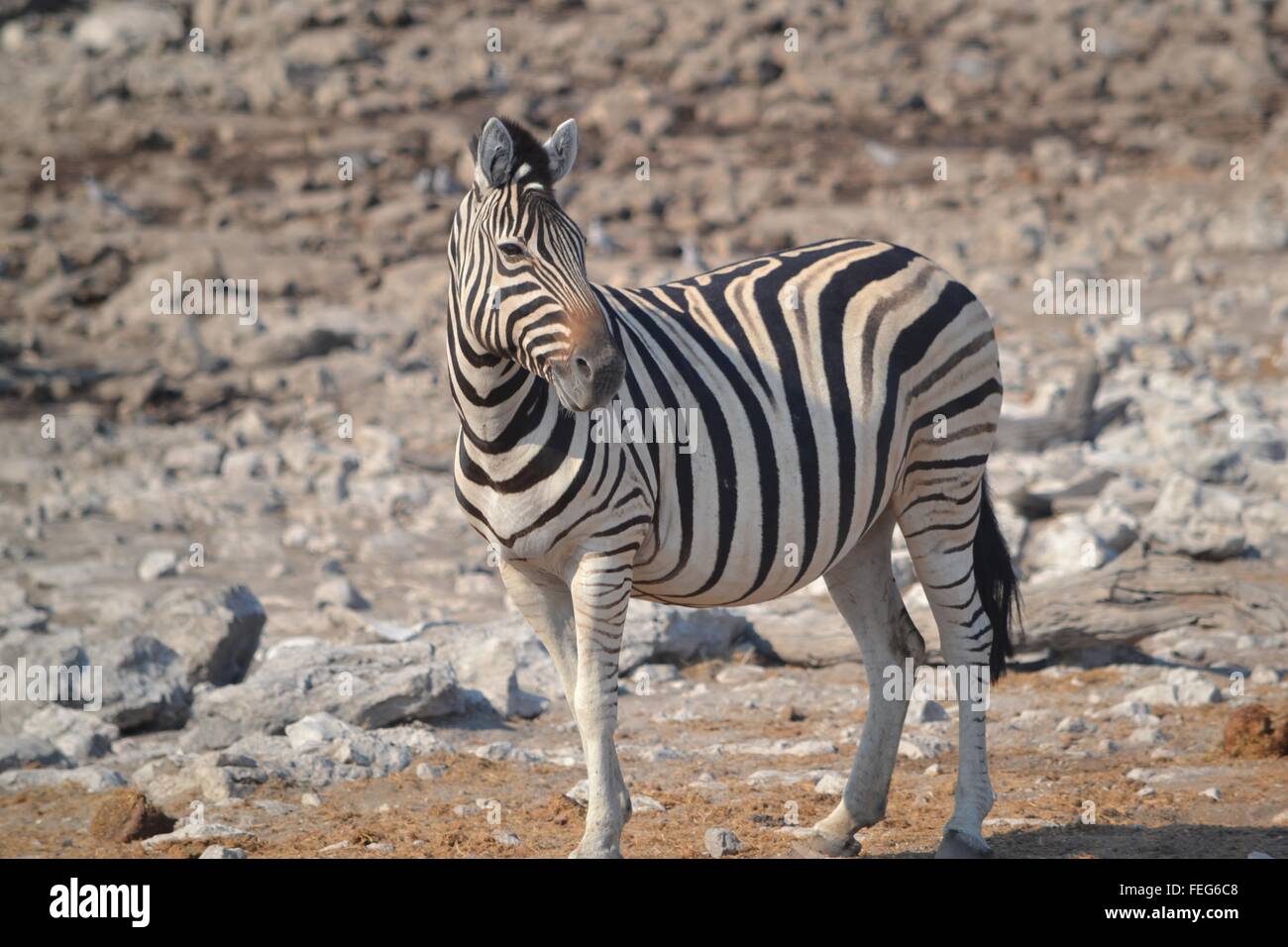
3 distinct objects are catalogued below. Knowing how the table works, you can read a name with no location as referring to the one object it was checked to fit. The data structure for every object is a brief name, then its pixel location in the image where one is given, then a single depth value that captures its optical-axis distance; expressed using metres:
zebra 9.99
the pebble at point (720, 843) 11.70
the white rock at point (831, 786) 13.60
